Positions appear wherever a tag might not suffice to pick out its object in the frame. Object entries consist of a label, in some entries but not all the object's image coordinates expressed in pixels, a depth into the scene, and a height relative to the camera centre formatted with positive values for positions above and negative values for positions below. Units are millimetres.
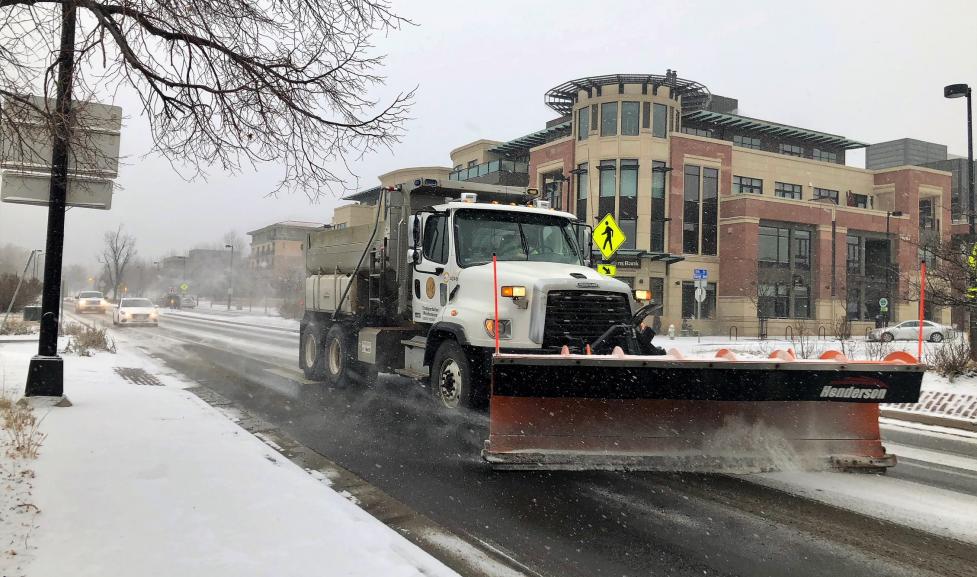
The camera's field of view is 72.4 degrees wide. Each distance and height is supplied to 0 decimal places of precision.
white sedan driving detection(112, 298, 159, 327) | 32594 -789
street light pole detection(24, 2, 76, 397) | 8164 -138
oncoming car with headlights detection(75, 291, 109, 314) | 45969 -454
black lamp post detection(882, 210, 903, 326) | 44406 +2833
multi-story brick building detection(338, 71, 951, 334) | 41875 +7042
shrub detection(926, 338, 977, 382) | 11461 -735
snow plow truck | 5684 -481
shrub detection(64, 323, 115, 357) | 15126 -1171
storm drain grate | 11230 -1418
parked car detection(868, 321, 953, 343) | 35219 -640
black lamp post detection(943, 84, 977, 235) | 14344 +4672
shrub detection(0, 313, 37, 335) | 20614 -1093
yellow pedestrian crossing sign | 14344 +1603
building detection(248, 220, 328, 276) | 103138 +8935
